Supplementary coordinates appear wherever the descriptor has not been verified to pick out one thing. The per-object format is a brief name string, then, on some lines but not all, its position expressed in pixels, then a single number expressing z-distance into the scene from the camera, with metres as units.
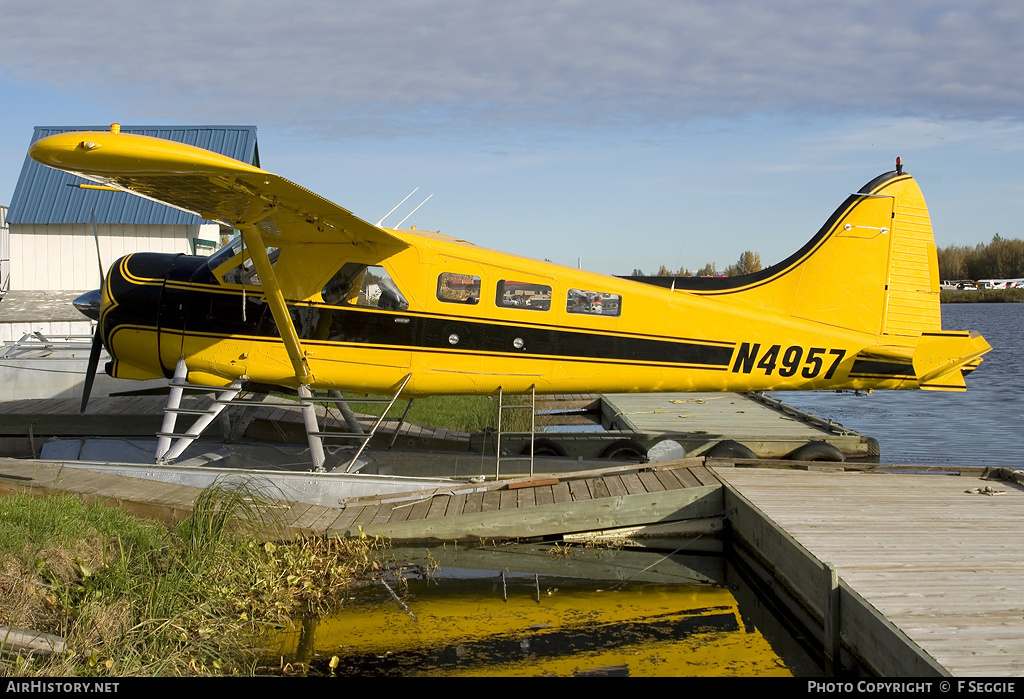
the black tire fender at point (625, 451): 10.89
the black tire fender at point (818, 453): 9.89
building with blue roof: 18.27
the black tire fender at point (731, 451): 9.47
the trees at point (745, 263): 53.55
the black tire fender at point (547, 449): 10.78
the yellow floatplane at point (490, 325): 7.96
